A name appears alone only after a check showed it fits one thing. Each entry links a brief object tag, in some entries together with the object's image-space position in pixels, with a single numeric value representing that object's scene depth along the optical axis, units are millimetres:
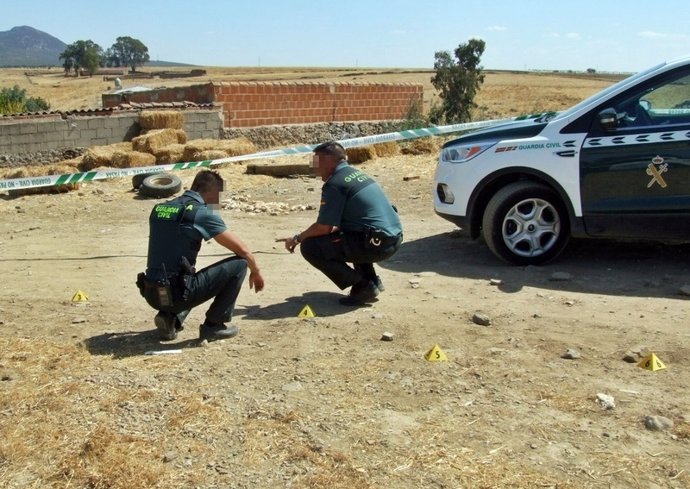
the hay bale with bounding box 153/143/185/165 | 14859
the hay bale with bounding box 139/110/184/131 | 16625
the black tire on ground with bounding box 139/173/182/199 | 12086
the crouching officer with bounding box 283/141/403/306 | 6508
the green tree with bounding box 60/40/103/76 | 106625
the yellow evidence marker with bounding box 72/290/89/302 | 6883
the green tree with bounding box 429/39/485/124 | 25188
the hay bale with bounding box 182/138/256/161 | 14685
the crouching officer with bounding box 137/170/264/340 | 5527
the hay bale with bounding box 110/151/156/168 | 14258
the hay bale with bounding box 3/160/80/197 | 12344
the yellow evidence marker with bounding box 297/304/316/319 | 6332
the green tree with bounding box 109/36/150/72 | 178375
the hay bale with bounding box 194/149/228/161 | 14207
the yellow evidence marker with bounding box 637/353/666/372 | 5092
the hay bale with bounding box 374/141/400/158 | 14989
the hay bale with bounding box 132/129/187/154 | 15422
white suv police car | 7059
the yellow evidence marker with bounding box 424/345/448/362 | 5273
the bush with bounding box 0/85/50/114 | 19094
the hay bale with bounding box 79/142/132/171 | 14523
